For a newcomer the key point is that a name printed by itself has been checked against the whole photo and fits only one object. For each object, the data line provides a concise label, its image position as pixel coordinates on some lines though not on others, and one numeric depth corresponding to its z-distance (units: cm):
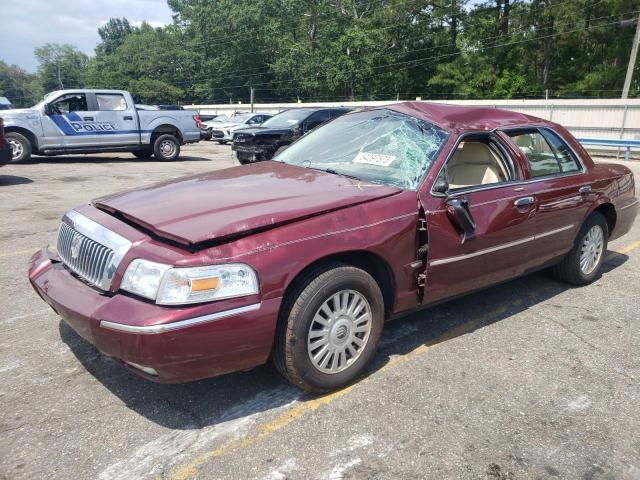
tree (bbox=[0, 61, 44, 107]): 13125
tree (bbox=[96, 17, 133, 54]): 12356
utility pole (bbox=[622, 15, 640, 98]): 2529
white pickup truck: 1288
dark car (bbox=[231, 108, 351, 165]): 1263
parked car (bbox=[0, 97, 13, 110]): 2330
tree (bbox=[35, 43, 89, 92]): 11781
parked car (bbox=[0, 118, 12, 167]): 977
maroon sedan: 252
